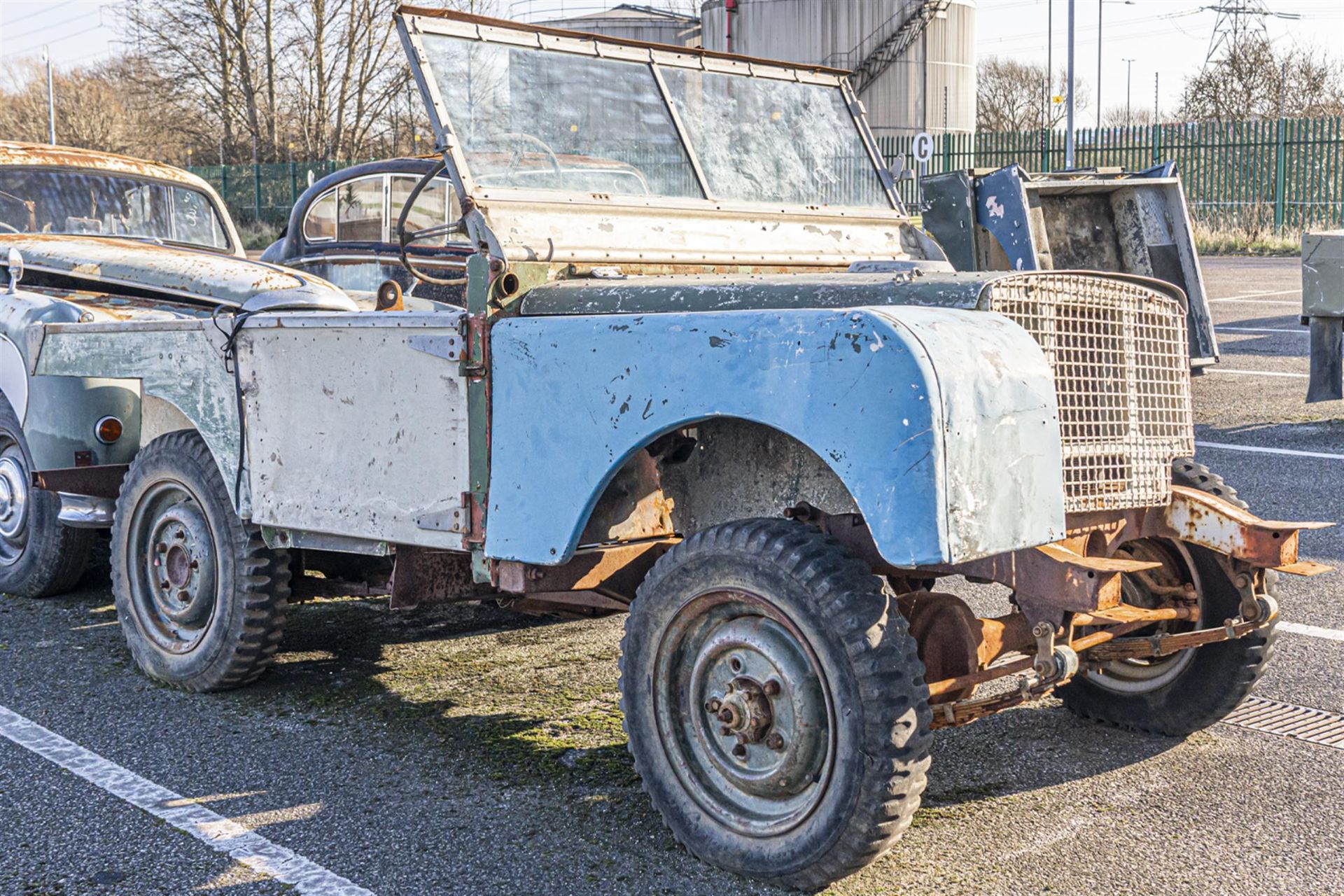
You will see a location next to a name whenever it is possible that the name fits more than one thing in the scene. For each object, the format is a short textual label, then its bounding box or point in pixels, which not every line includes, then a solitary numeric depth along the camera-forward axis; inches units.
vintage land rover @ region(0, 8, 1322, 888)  122.9
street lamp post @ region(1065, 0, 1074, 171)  1074.7
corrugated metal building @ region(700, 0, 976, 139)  1406.3
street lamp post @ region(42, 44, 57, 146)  1958.7
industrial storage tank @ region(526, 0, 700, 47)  1510.8
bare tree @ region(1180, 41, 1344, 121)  1546.5
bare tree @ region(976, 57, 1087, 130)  2303.2
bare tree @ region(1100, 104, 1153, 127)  2657.5
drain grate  169.5
